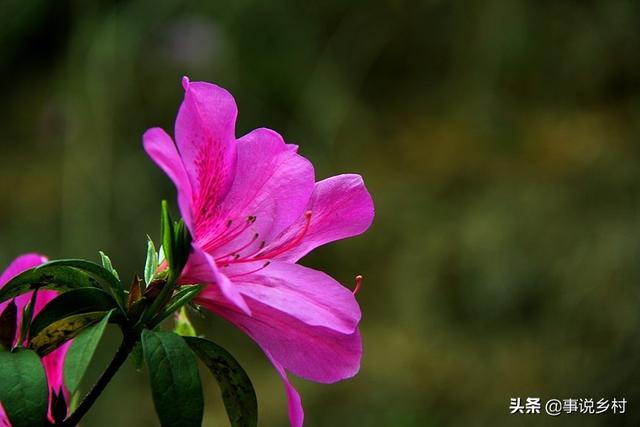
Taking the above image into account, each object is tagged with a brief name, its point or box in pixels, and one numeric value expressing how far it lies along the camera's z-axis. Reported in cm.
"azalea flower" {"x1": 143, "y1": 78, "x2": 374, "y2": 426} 77
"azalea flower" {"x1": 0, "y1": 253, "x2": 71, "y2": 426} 78
